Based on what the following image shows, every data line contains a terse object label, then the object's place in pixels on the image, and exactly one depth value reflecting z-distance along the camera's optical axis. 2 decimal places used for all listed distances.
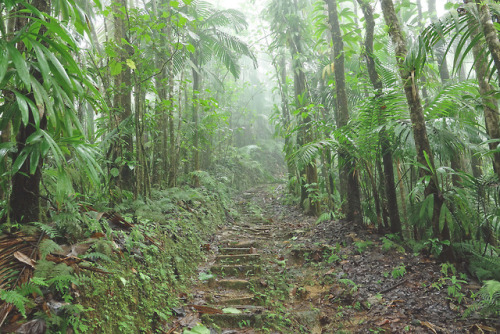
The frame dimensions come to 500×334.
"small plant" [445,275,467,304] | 2.67
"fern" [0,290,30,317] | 1.40
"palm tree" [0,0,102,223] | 1.58
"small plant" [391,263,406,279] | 3.22
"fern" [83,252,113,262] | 2.15
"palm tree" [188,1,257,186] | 8.20
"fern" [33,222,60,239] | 2.06
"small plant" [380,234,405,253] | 3.72
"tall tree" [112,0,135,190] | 3.97
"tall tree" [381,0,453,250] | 3.28
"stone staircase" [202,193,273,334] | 2.81
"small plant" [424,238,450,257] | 3.20
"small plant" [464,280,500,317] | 2.26
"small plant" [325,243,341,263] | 4.09
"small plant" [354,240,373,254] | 4.01
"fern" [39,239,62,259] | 1.88
